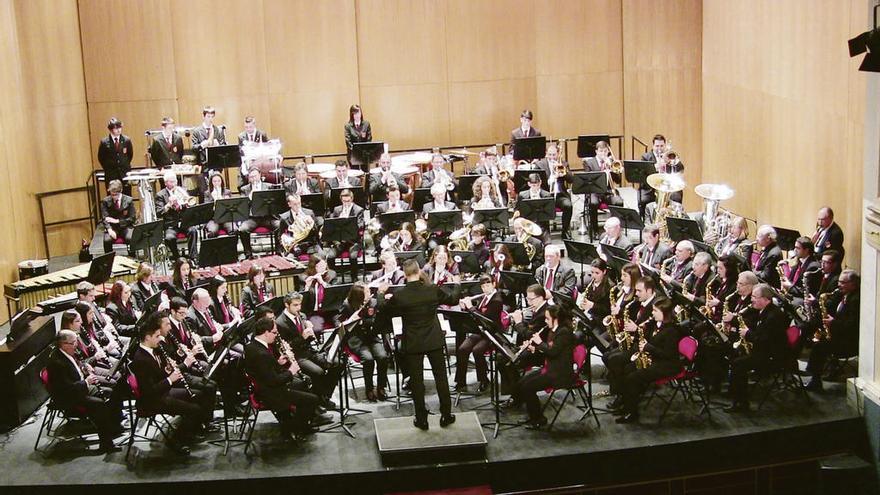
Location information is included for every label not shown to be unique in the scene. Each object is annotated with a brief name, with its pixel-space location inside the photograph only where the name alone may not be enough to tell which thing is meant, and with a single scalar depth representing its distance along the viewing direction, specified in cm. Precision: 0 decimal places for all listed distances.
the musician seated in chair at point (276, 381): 920
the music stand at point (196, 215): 1260
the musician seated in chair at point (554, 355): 933
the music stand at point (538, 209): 1277
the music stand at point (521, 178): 1430
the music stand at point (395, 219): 1247
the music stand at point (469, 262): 1123
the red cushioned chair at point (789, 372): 975
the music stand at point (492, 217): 1261
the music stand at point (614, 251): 1092
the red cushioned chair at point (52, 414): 946
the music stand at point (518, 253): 1134
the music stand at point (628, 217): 1240
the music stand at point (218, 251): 1137
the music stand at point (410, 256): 1138
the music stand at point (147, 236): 1198
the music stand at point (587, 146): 1556
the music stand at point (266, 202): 1311
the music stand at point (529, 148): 1469
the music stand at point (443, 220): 1252
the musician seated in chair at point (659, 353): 938
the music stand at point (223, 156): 1413
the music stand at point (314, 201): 1341
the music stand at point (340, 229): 1244
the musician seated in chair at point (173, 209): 1345
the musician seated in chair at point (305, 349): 988
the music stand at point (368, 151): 1482
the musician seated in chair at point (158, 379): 916
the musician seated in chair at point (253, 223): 1355
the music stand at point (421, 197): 1366
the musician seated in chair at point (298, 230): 1306
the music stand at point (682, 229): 1155
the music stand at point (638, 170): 1375
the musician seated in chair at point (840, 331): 1005
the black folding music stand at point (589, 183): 1356
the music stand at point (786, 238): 1183
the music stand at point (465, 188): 1397
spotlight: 880
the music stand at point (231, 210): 1273
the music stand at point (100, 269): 1102
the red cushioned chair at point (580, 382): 945
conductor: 913
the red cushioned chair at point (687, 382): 947
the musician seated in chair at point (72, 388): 930
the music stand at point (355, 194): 1349
